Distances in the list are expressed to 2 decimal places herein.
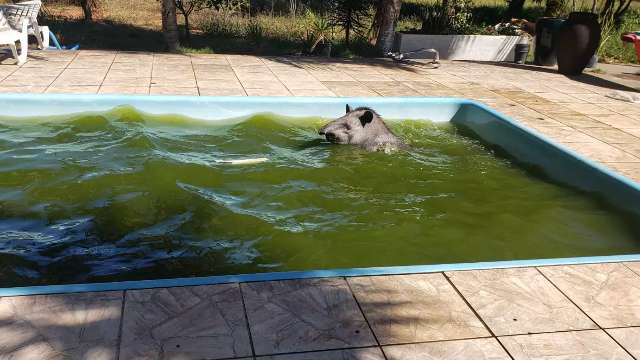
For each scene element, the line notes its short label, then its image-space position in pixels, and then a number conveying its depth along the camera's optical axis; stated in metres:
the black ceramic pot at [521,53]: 14.95
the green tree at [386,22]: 14.02
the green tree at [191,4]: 14.10
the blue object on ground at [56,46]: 12.45
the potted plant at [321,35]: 14.11
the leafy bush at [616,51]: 16.78
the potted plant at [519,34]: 14.99
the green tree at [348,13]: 14.65
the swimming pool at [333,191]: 5.14
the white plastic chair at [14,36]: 10.12
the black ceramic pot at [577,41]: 12.79
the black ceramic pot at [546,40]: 14.00
